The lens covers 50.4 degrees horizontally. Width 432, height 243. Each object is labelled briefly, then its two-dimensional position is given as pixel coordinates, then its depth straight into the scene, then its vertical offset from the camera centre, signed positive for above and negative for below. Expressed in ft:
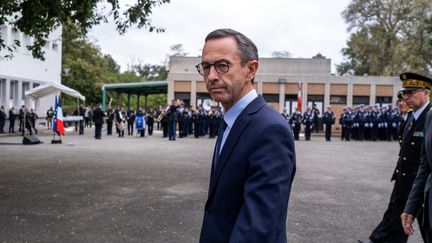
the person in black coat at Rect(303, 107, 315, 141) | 93.96 +0.18
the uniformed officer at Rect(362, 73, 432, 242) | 16.55 -1.09
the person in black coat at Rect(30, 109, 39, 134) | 96.53 -0.61
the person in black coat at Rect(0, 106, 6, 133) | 92.32 -1.07
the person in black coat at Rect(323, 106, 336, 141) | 93.50 +0.72
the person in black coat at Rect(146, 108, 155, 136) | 101.60 -0.68
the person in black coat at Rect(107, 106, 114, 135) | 96.30 -0.30
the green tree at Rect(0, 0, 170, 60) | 37.35 +8.73
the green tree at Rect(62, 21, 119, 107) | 177.47 +19.10
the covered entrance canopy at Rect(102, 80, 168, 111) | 130.21 +8.93
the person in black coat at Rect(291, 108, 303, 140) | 93.20 +0.13
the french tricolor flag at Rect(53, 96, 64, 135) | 71.17 -0.78
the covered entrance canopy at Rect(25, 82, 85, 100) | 89.71 +4.90
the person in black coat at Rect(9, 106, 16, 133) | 97.14 -1.18
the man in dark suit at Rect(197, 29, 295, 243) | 7.21 -0.56
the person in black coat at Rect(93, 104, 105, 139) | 82.38 -0.66
